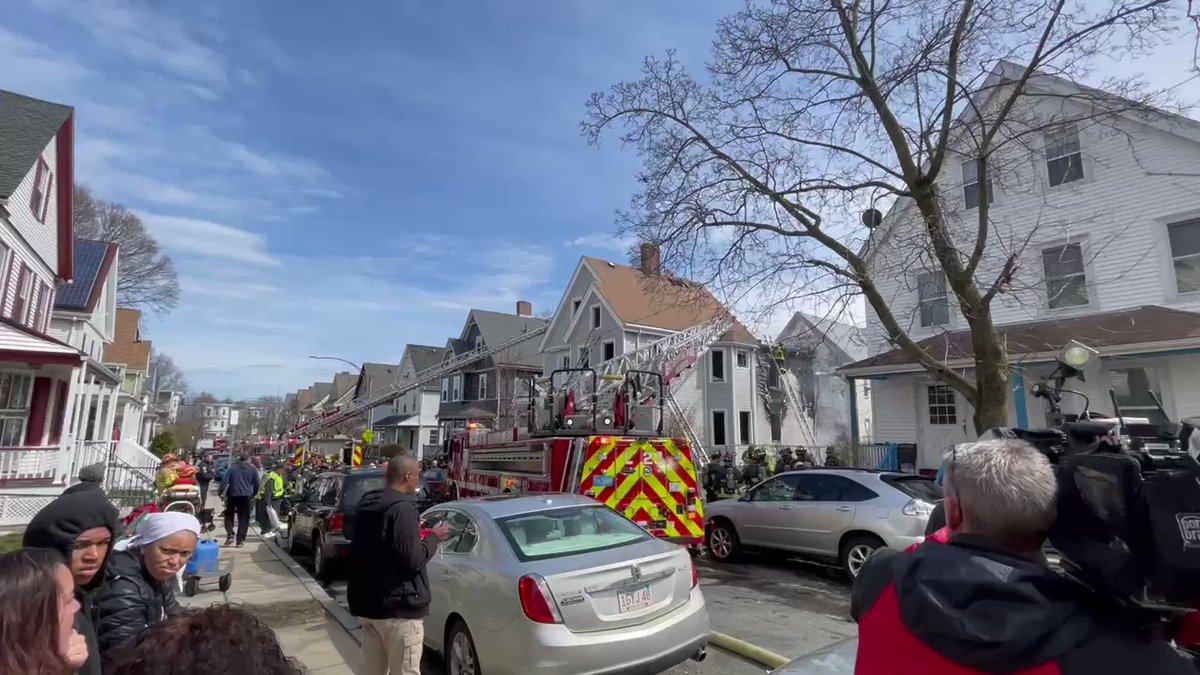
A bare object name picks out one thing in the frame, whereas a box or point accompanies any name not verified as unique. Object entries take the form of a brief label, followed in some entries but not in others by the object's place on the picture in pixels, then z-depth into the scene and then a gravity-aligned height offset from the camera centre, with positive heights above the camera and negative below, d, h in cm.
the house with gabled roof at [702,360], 2726 +360
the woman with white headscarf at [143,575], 265 -65
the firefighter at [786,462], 1927 -79
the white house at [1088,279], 1221 +351
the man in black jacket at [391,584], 382 -92
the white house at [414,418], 4319 +110
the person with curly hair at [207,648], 129 -46
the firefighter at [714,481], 1720 -123
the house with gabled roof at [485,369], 3612 +394
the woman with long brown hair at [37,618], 149 -46
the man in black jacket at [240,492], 1167 -112
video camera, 128 -17
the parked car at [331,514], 940 -129
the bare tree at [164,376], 6912 +695
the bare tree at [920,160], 850 +440
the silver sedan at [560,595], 423 -116
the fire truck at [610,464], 889 -44
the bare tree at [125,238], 3659 +1161
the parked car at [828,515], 788 -109
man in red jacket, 125 -35
